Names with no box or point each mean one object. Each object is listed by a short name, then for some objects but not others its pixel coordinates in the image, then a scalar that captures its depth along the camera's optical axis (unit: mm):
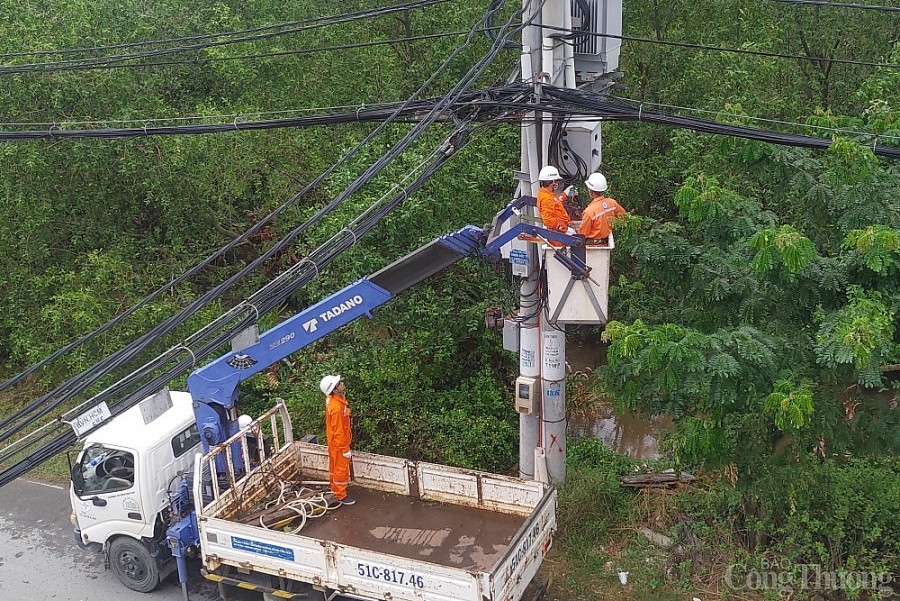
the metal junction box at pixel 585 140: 8984
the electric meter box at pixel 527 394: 9711
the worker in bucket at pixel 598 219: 8016
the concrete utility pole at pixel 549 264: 8289
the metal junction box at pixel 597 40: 9117
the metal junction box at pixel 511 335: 9688
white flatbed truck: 8320
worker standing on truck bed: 9414
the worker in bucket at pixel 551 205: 8164
